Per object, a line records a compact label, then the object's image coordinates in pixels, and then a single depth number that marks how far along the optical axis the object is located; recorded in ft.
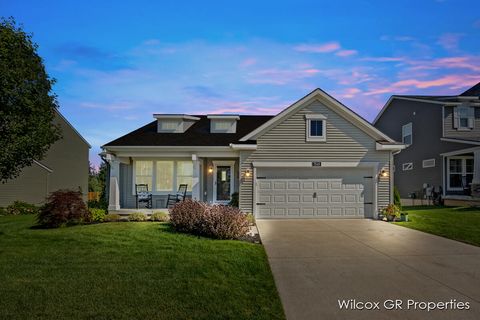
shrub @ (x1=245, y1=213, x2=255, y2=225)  44.96
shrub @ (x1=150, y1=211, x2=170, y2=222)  47.93
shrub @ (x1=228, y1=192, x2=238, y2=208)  53.73
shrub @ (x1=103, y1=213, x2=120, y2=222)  46.98
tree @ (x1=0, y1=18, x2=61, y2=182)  34.88
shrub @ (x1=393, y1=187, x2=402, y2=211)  53.40
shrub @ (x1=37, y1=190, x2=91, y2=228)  41.52
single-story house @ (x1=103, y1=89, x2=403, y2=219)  52.06
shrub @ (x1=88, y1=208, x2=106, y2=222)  45.80
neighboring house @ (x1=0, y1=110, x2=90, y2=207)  77.82
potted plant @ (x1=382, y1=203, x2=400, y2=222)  49.47
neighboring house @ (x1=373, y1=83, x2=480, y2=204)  73.26
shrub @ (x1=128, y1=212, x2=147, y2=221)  47.70
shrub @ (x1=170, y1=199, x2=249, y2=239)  33.94
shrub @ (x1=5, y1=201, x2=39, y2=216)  67.59
